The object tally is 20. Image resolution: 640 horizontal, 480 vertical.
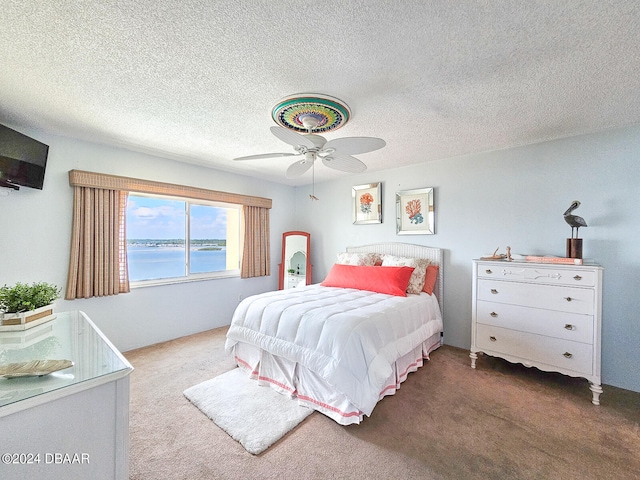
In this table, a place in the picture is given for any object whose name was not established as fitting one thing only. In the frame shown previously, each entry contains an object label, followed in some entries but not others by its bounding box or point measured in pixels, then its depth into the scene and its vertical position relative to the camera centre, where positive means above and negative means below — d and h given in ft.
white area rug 5.93 -4.26
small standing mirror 15.66 -1.22
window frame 11.16 -0.76
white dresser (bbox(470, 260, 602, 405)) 7.34 -2.23
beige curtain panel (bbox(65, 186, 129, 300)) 9.32 -0.29
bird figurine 8.02 +0.62
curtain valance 9.36 +2.00
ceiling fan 6.46 +3.06
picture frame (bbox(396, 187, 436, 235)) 11.87 +1.20
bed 6.30 -2.77
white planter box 4.55 -1.43
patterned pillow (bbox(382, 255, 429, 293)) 10.46 -1.08
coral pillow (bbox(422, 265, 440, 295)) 10.82 -1.59
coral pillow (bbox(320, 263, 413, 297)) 10.12 -1.55
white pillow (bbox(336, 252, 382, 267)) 12.39 -0.94
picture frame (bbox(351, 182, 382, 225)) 13.43 +1.79
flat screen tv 7.25 +2.16
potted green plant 4.63 -1.25
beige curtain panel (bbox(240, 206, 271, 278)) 14.47 -0.33
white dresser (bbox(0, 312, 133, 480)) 2.61 -1.91
